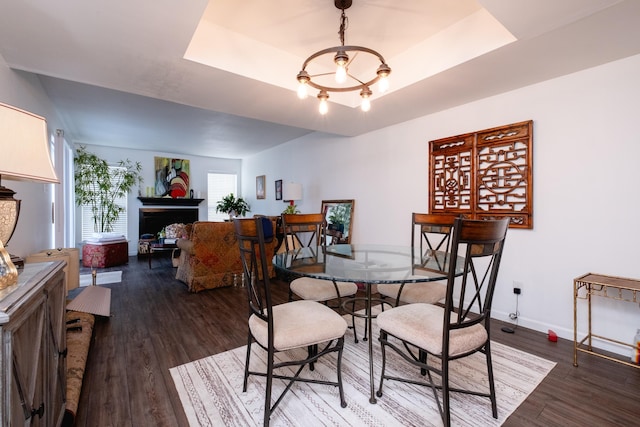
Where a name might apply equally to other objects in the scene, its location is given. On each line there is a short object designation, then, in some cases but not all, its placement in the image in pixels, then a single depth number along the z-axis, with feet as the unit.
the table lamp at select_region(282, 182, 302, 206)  18.25
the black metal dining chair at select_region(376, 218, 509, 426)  4.58
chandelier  5.94
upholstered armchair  12.89
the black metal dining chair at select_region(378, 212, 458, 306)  7.45
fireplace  23.27
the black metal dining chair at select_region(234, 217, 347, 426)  5.02
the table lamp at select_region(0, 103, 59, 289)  3.39
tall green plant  20.43
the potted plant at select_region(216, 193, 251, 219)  25.81
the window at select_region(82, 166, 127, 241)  21.36
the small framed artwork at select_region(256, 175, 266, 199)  24.25
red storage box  18.08
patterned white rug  5.27
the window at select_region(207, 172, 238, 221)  26.68
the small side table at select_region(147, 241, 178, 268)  18.46
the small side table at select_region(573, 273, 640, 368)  6.75
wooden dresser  2.66
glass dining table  5.65
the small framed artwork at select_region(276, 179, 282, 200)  21.81
